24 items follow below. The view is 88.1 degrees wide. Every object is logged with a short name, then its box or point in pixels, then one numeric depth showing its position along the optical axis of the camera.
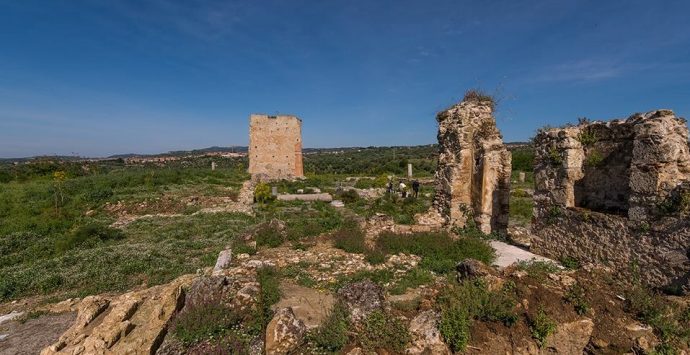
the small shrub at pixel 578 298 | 5.64
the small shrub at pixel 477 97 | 11.38
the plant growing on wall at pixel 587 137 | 8.32
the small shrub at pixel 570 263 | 7.70
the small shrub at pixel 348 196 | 21.34
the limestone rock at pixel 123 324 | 5.13
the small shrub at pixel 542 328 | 5.32
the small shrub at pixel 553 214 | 8.42
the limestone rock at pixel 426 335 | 5.15
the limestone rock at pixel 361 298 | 5.75
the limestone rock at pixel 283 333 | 5.04
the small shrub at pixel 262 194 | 21.05
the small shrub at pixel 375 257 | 8.65
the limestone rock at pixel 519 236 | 10.18
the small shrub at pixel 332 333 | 5.11
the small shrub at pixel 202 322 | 5.25
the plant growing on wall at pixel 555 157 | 8.51
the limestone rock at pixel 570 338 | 5.35
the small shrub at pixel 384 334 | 5.15
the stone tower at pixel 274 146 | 33.31
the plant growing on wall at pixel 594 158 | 8.34
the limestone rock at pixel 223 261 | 8.59
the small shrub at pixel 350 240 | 9.57
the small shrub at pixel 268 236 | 10.60
